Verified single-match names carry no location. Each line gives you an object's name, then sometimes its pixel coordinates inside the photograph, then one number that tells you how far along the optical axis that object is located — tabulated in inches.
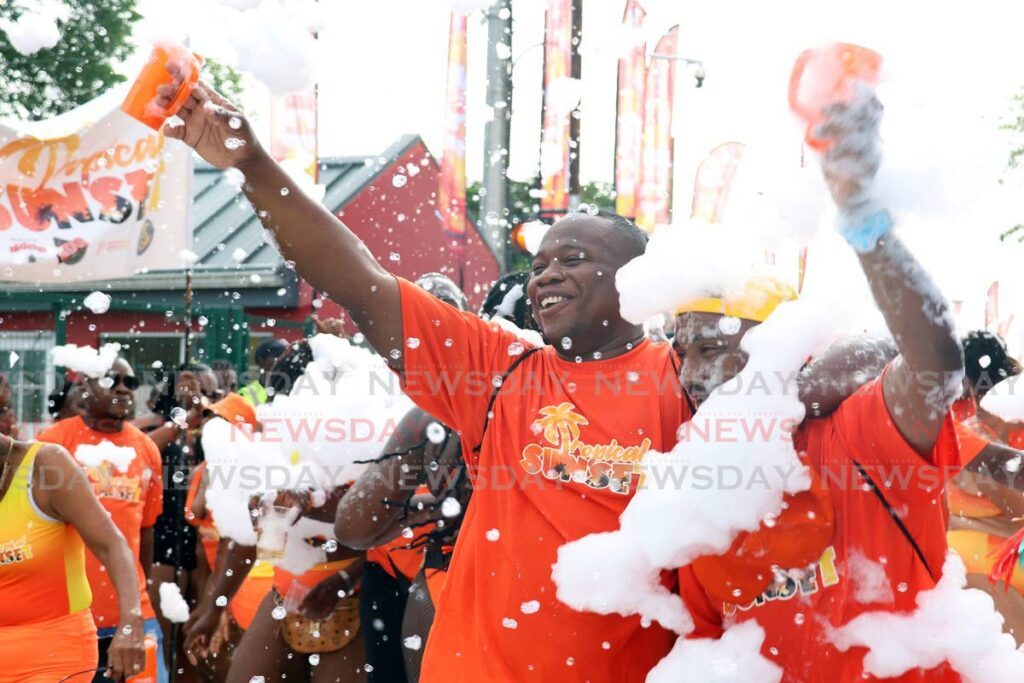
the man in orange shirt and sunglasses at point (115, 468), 210.1
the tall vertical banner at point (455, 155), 348.5
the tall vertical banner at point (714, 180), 321.7
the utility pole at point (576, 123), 390.9
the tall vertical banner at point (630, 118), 472.4
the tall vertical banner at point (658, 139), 482.3
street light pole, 315.6
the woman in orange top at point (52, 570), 153.3
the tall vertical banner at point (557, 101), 391.9
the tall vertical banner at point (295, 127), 312.0
